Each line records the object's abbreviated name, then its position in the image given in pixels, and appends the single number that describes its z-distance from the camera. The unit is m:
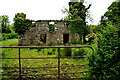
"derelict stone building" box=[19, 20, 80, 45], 19.20
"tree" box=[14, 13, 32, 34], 17.97
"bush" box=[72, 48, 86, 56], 8.99
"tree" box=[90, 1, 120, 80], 3.52
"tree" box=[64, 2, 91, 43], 19.95
